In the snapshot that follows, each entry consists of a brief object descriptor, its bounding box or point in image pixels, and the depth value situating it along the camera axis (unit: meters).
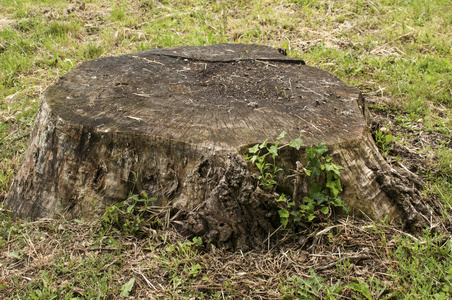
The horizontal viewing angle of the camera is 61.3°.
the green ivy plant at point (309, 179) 2.18
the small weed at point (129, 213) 2.37
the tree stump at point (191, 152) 2.22
